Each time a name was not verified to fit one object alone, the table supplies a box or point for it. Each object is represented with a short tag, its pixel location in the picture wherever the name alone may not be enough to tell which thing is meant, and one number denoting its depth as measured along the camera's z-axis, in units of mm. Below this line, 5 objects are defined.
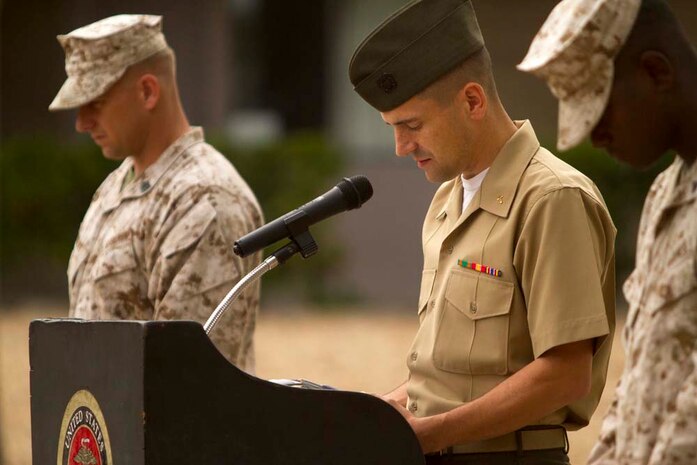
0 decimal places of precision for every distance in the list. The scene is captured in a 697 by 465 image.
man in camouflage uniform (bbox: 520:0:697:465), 5973
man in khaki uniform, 6105
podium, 5566
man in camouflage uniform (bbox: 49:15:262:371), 8789
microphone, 6410
